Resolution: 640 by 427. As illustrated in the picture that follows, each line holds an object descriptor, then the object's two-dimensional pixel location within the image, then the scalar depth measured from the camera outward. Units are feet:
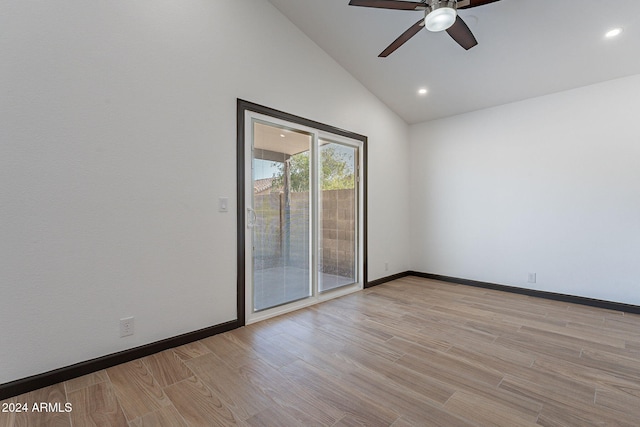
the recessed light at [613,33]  8.74
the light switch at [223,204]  8.77
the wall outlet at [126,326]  6.99
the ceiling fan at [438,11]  6.69
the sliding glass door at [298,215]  9.78
